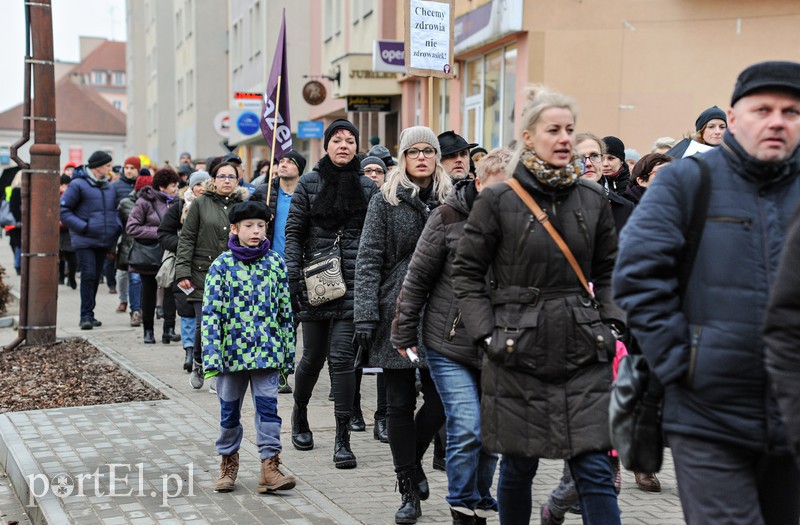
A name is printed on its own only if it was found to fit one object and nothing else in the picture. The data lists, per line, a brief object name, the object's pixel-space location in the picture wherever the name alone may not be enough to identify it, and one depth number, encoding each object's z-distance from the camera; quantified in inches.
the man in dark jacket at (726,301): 128.1
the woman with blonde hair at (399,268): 223.1
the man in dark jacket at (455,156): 273.6
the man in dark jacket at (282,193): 345.4
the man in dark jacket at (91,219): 539.8
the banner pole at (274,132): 364.7
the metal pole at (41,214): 452.1
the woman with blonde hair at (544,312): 164.6
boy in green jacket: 233.8
